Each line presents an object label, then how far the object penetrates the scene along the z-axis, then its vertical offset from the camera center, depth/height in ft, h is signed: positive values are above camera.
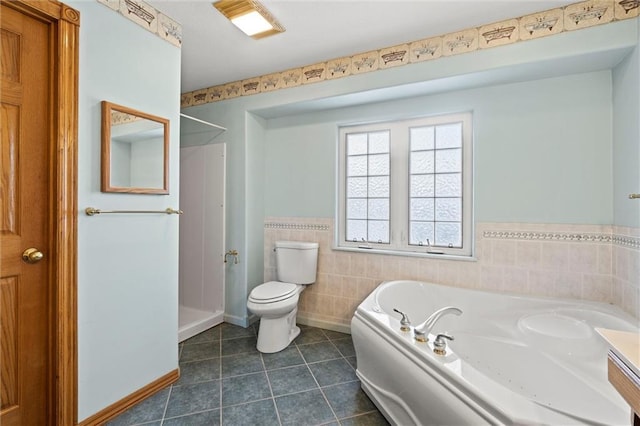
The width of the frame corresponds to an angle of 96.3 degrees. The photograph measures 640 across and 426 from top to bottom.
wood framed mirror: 4.97 +1.17
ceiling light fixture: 5.63 +4.09
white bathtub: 3.24 -2.35
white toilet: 7.33 -2.17
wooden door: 4.10 -0.13
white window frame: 7.60 +0.68
